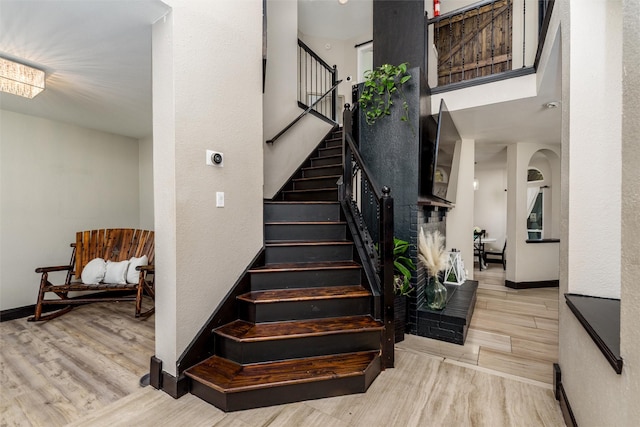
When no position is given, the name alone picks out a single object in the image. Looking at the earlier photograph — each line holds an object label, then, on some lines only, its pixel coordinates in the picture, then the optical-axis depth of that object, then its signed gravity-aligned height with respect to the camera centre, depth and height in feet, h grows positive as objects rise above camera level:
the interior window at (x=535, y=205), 18.99 +0.34
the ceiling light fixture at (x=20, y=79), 7.47 +3.42
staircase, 6.07 -2.82
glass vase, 9.68 -2.79
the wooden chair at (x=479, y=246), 21.11 -2.69
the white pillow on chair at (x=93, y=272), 11.39 -2.44
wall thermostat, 6.88 +1.22
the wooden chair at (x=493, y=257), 23.18 -3.79
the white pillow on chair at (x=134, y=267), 11.51 -2.27
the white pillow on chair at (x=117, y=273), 11.48 -2.50
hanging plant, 10.08 +4.22
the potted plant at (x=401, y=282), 9.10 -2.21
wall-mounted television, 10.48 +2.11
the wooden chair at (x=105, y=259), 10.85 -2.12
